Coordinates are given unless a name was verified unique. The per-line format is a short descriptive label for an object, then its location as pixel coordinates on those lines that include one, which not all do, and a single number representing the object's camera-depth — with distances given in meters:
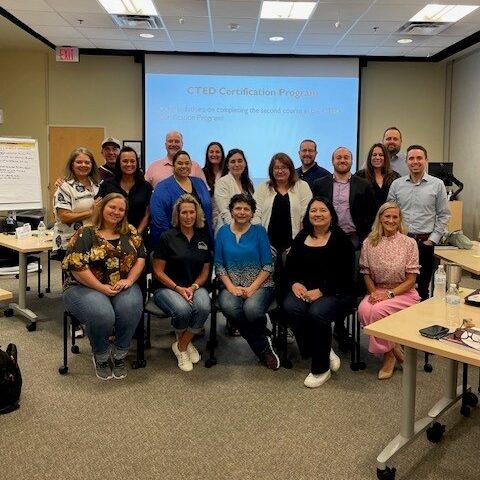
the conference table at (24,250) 3.96
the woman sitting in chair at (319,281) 3.11
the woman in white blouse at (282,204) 3.63
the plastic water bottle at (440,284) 2.56
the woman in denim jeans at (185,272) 3.27
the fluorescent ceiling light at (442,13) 5.42
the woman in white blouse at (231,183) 3.81
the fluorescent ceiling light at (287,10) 5.36
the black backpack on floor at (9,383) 2.66
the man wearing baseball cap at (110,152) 4.20
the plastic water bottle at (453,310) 2.21
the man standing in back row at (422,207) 3.62
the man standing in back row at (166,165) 4.14
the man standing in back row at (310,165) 4.18
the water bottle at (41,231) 4.44
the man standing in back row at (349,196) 3.62
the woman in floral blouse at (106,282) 3.07
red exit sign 7.22
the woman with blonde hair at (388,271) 3.14
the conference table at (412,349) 1.93
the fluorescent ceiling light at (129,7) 5.41
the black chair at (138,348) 3.20
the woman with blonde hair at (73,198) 3.64
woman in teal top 3.30
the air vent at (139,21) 5.87
